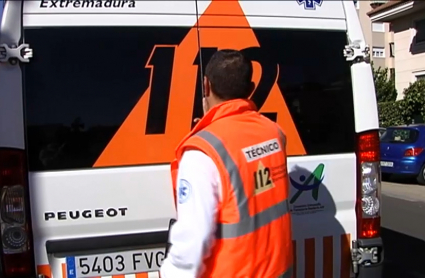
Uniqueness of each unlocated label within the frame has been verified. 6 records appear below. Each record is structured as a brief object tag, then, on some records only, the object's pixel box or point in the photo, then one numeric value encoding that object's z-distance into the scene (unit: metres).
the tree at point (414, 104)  23.46
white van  2.91
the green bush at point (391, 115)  24.67
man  2.14
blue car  13.51
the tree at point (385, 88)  31.20
